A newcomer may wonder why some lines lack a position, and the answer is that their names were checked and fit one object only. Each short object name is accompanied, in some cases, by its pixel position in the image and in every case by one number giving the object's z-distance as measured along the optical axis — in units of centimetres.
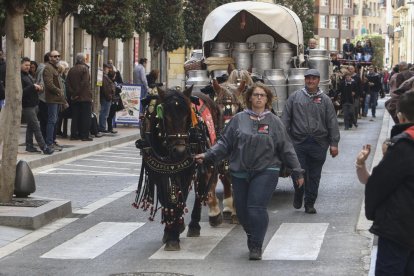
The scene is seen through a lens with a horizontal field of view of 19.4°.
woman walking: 1105
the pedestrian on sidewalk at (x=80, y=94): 2480
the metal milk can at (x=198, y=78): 1856
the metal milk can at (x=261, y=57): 2012
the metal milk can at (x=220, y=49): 2052
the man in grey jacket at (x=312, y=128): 1456
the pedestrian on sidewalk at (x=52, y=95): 2228
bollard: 1455
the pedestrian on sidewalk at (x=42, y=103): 2277
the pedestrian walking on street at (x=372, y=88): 4251
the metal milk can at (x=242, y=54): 2025
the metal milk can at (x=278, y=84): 1939
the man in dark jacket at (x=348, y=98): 3412
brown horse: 1355
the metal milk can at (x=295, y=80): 1959
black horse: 1147
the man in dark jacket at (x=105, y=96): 2778
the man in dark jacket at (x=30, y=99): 2086
